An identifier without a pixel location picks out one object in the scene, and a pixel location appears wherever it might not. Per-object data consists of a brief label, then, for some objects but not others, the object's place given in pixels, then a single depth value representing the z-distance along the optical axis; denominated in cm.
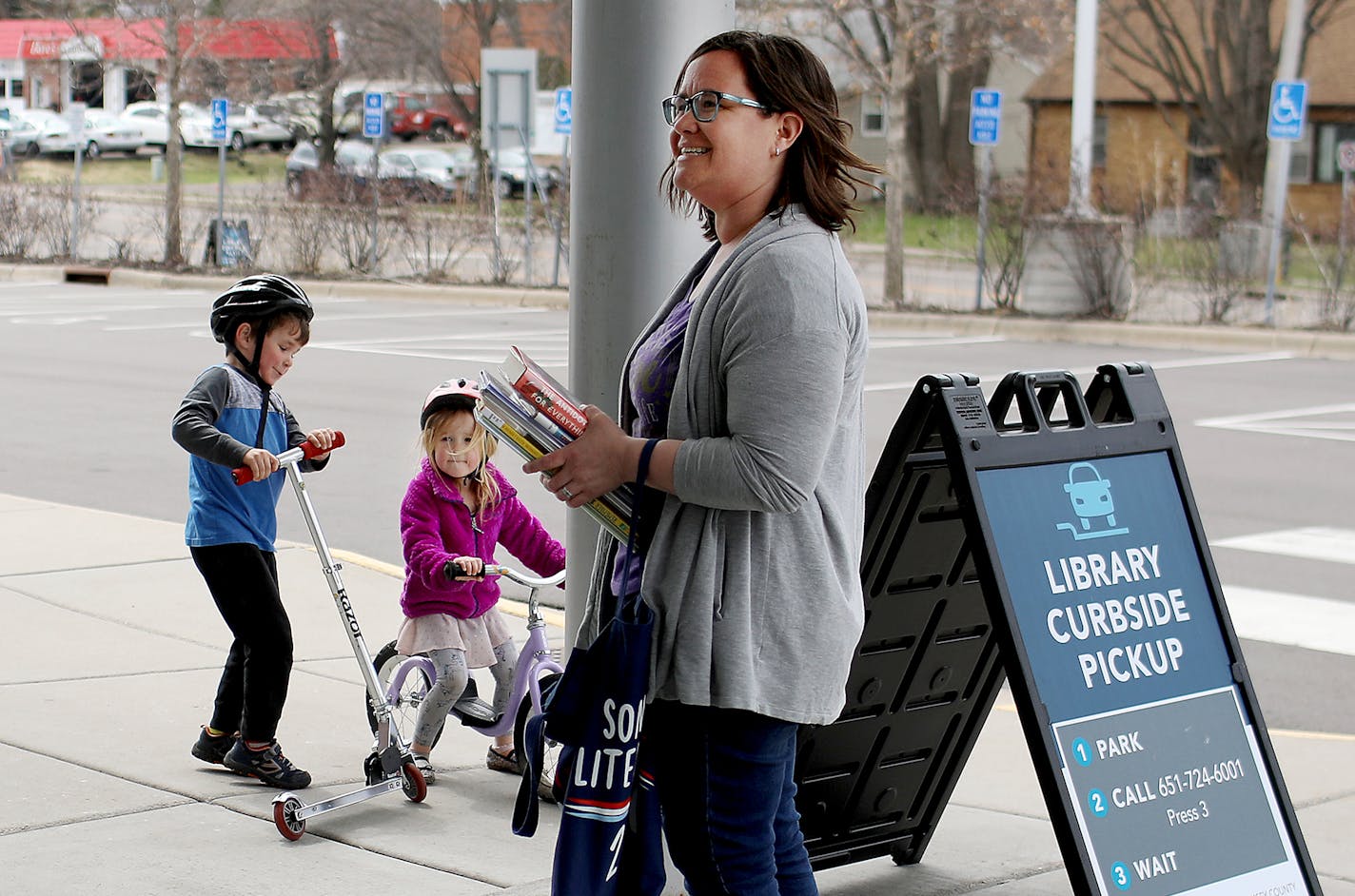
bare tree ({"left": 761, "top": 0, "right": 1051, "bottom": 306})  2519
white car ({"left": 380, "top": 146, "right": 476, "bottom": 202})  4171
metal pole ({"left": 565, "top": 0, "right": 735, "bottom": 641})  429
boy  513
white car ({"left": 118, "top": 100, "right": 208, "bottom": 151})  5872
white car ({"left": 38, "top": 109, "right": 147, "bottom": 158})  5697
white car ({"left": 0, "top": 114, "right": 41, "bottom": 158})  5650
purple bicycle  532
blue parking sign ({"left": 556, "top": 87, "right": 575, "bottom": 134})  2562
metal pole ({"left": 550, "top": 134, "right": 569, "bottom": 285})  2568
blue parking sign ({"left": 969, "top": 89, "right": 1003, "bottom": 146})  2378
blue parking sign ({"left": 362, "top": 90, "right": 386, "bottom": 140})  2972
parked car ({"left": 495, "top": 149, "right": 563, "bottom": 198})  4219
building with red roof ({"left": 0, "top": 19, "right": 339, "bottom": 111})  3067
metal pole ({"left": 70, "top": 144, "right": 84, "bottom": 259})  2903
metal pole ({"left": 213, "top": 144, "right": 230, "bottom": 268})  2766
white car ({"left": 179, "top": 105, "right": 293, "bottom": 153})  5741
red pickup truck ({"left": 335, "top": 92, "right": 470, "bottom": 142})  5922
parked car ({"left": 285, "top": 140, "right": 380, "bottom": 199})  2772
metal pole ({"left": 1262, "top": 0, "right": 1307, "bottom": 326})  2445
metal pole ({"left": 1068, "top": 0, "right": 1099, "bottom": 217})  2320
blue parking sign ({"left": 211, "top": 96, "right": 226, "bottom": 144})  2745
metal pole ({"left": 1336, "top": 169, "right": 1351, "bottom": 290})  2134
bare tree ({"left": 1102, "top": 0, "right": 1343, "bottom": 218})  4009
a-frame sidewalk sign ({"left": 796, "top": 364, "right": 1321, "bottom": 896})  367
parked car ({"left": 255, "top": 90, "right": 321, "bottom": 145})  5212
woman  296
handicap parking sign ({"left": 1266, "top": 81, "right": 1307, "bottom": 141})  2203
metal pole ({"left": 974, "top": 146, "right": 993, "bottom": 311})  2344
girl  518
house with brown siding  4494
